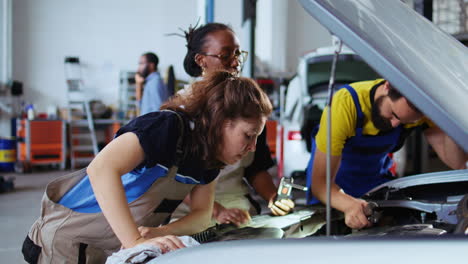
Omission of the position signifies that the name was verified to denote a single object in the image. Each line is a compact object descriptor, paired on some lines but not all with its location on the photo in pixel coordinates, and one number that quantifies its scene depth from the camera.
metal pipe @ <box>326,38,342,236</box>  1.00
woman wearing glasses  1.72
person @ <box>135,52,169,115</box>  4.37
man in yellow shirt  1.62
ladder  8.34
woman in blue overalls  1.09
